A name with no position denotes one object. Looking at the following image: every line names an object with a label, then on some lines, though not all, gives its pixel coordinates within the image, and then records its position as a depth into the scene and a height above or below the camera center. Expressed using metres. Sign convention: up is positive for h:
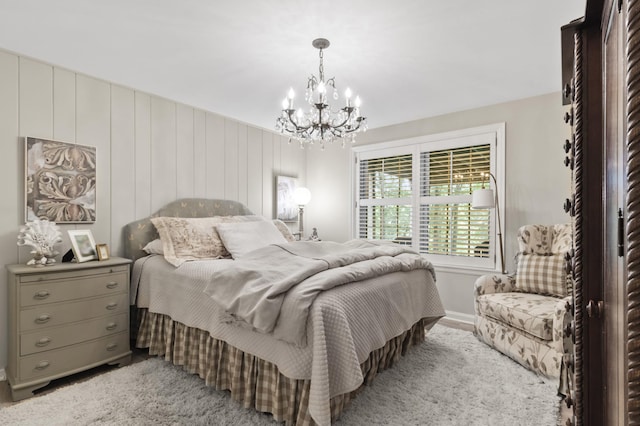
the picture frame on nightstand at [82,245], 2.66 -0.25
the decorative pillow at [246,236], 3.24 -0.23
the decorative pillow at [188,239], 2.99 -0.24
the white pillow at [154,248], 3.11 -0.32
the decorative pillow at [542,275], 2.85 -0.54
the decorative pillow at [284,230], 4.04 -0.20
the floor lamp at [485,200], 3.42 +0.13
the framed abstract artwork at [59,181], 2.64 +0.27
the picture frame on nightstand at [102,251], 2.77 -0.31
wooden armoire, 0.47 +0.01
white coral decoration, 2.45 -0.18
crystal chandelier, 2.45 +0.72
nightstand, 2.25 -0.77
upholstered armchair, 2.41 -0.72
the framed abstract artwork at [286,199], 4.86 +0.21
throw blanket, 1.82 -0.40
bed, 1.75 -0.75
